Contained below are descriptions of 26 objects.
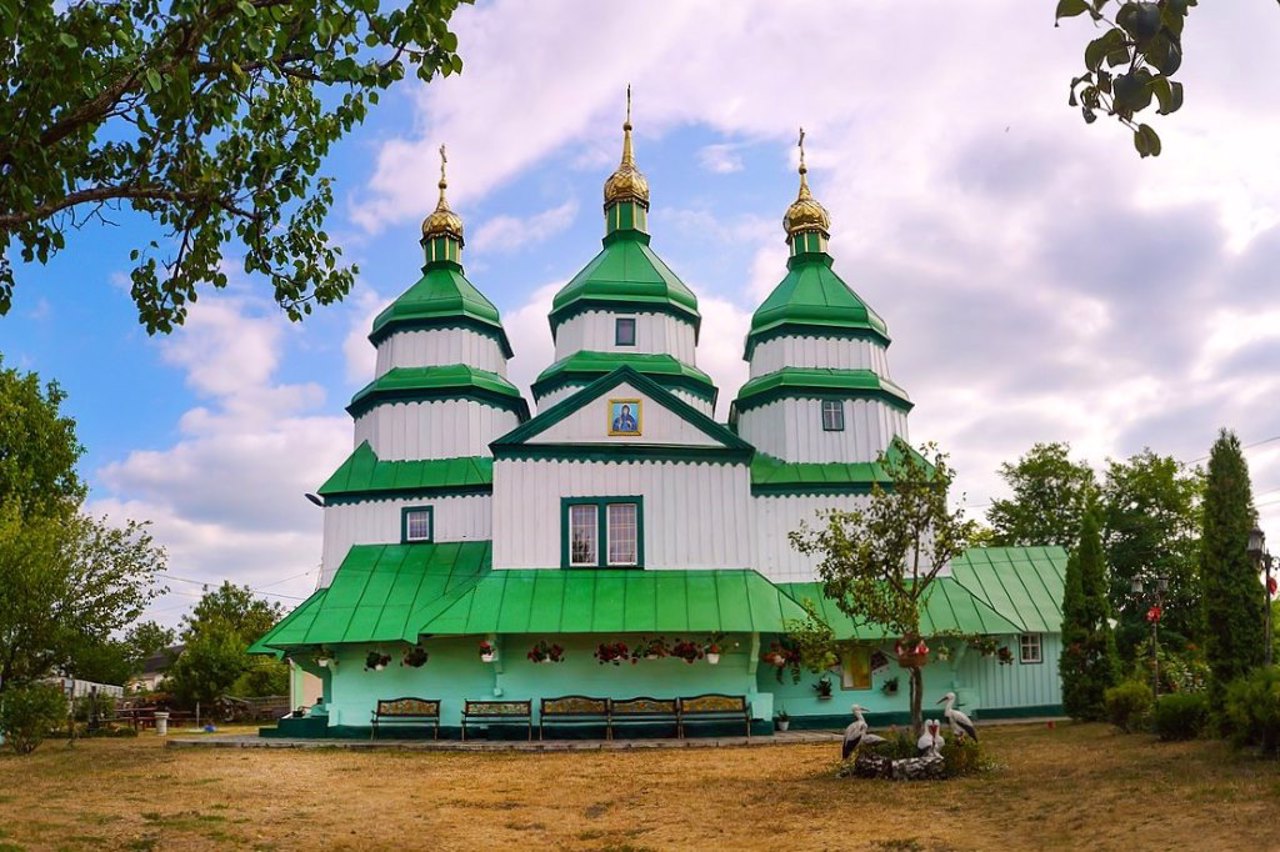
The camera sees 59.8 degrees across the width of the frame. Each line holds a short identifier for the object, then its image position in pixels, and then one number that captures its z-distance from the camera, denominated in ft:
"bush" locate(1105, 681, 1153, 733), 60.54
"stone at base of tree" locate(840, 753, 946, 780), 45.52
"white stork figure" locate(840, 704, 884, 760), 47.88
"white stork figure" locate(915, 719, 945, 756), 45.93
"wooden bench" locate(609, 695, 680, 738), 71.10
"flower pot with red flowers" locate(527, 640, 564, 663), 72.13
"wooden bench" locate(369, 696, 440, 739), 72.90
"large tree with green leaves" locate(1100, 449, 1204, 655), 124.77
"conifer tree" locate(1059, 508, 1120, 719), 73.56
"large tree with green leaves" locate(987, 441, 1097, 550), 138.41
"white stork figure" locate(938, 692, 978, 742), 46.32
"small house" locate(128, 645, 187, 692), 226.17
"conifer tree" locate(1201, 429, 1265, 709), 50.96
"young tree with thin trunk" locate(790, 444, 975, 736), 49.67
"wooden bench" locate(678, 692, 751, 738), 71.10
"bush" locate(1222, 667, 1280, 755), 41.70
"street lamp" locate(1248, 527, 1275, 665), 50.55
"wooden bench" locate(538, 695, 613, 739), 71.56
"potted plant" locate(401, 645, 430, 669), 74.54
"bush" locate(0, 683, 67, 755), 64.64
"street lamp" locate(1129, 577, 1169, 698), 65.05
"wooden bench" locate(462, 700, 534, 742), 71.26
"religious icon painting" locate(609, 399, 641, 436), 78.28
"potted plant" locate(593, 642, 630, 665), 71.61
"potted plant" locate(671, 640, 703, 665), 71.31
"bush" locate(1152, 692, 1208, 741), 51.65
